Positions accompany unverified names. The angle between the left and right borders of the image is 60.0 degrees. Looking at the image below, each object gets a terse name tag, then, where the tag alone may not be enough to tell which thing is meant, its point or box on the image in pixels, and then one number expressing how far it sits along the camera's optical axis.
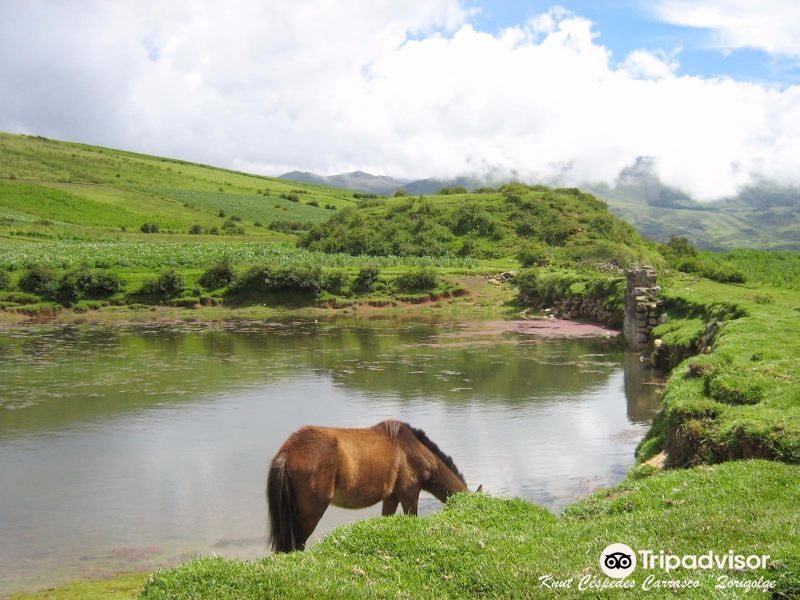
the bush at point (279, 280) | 55.16
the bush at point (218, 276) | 55.84
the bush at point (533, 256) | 63.50
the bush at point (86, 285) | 52.53
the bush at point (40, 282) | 52.03
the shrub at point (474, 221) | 77.75
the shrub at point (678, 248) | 66.00
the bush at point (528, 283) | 52.50
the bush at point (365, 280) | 56.66
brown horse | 9.57
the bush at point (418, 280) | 56.25
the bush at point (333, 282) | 55.94
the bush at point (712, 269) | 43.66
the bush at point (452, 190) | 100.25
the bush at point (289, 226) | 115.31
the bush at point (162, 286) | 54.00
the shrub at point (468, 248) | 73.44
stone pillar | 33.03
